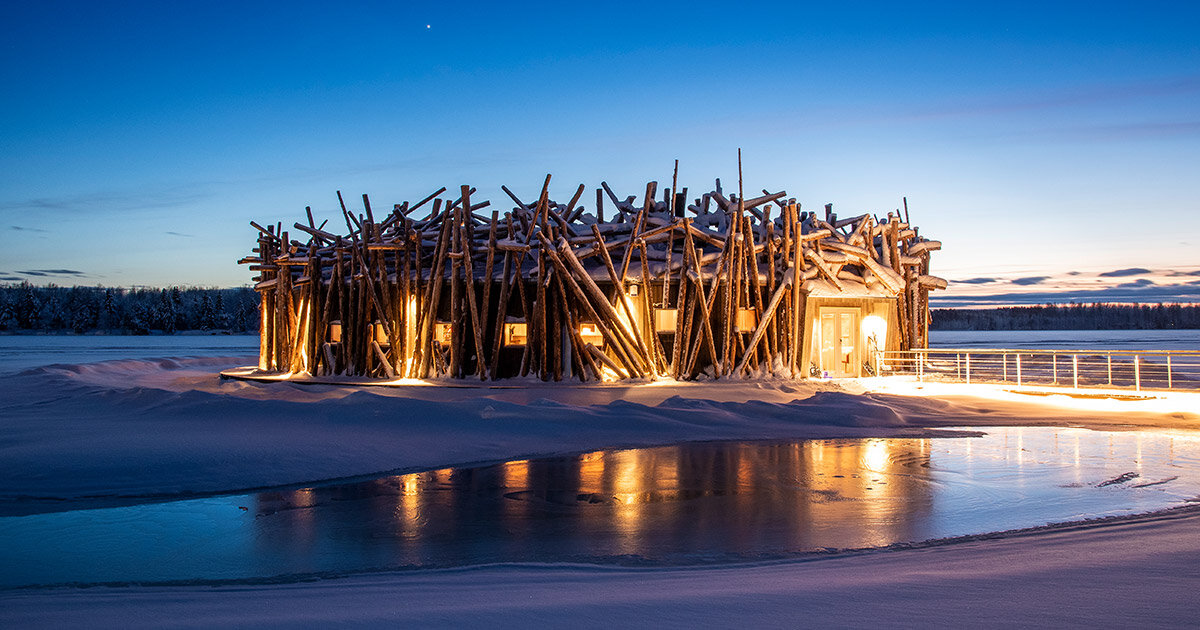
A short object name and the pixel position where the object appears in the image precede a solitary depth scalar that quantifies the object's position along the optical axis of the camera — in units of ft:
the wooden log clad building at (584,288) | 72.18
